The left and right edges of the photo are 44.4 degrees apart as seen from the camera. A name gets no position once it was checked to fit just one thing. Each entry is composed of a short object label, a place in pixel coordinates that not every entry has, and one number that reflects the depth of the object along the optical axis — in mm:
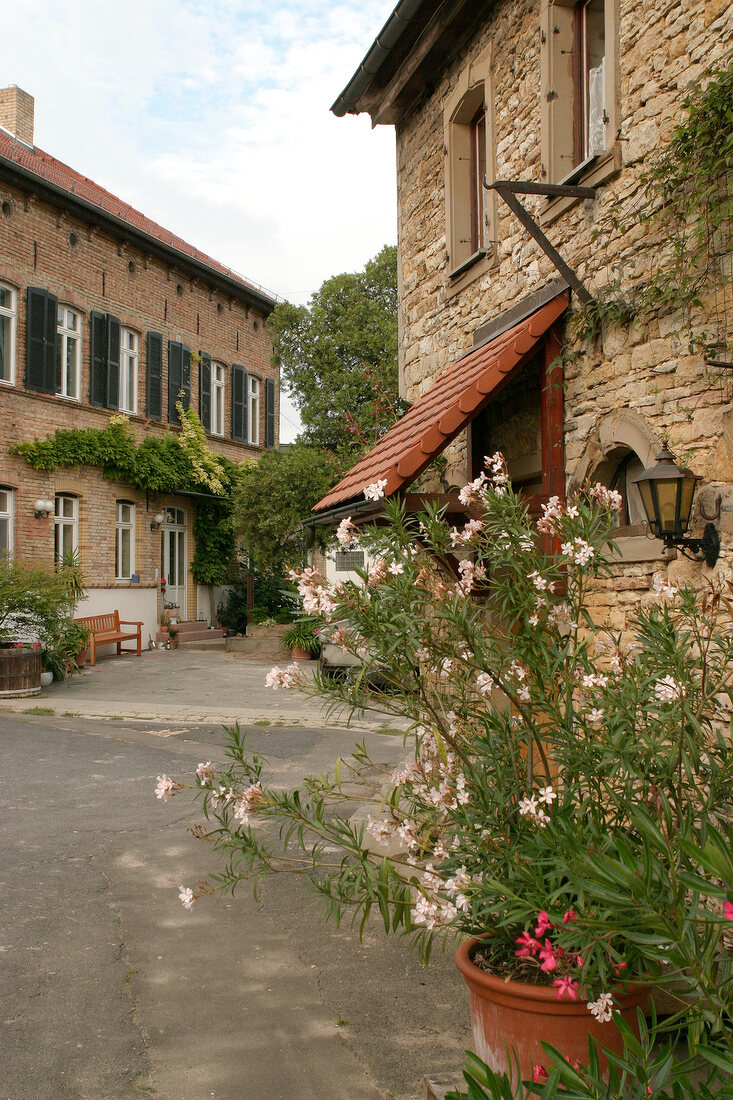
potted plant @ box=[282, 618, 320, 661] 17172
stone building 4449
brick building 16844
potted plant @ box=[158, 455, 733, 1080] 2424
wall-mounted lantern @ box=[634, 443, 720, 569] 4121
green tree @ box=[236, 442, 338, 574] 18297
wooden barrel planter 12812
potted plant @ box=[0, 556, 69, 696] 12898
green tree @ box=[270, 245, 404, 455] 24922
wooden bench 17250
